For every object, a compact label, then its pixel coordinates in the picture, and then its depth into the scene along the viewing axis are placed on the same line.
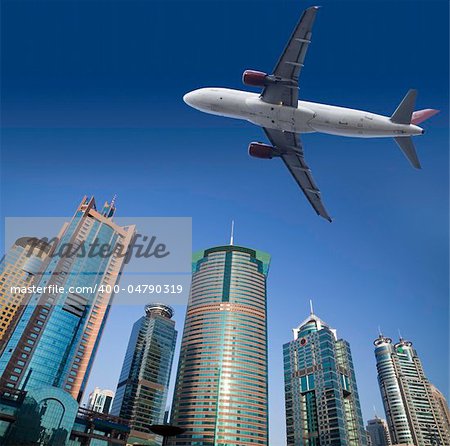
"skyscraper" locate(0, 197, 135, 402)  121.69
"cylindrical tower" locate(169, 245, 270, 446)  154.75
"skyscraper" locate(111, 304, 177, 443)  185.50
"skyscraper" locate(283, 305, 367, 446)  164.38
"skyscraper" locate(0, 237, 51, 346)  141.12
